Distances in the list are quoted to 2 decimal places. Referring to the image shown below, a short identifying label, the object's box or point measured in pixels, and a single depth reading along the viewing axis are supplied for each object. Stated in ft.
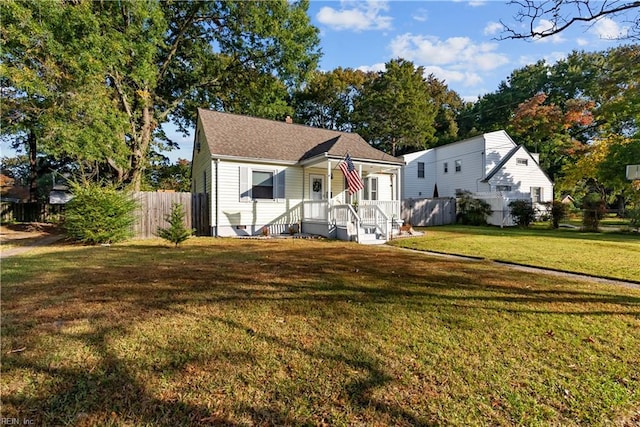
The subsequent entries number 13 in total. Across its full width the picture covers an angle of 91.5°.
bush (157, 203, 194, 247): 29.37
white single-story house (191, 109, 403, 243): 42.14
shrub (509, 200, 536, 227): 61.41
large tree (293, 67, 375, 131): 114.01
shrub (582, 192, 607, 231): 53.42
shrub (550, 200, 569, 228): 57.31
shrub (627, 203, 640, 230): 50.52
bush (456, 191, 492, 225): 67.92
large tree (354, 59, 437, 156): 103.81
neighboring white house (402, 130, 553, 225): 74.08
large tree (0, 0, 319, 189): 44.93
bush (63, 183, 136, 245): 32.89
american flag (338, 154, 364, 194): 40.00
